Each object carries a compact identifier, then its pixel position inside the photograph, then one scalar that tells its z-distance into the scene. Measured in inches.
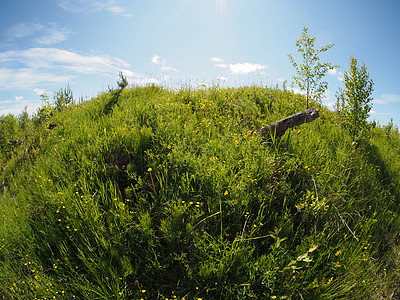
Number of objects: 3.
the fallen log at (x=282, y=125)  178.3
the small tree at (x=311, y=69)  297.3
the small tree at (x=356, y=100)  239.5
